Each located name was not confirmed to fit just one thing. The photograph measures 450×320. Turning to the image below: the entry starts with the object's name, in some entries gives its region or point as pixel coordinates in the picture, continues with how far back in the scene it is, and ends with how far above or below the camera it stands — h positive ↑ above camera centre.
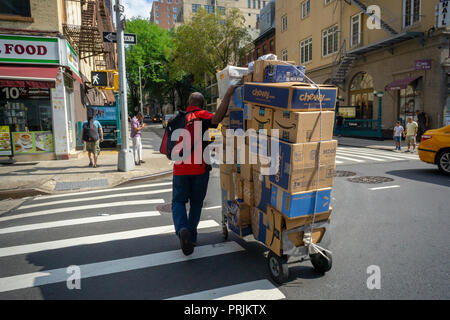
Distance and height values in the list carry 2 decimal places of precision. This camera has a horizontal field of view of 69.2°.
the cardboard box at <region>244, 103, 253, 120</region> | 3.91 +0.12
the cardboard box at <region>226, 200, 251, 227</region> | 4.09 -1.15
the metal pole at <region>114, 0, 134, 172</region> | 10.96 +0.70
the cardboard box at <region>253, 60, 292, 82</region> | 3.81 +0.65
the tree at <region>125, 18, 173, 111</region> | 53.19 +11.72
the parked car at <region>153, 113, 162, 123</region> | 67.00 +0.99
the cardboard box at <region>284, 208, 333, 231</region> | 3.45 -1.07
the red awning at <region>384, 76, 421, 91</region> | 20.17 +2.24
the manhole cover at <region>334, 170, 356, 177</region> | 9.78 -1.63
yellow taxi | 9.20 -0.85
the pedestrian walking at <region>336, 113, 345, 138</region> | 25.31 -0.29
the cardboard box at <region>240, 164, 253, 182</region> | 4.00 -0.62
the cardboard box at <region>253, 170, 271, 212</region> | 3.73 -0.80
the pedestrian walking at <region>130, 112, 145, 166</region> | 12.00 -0.40
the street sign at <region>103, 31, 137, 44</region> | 11.15 +3.01
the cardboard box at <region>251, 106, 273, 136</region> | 3.60 +0.04
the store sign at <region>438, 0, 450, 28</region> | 17.50 +5.58
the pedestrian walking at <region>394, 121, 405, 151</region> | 15.97 -0.68
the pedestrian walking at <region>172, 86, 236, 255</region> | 4.14 -0.74
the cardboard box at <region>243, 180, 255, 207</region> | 4.04 -0.88
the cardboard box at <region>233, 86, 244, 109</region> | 4.07 +0.32
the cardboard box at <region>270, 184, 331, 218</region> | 3.35 -0.85
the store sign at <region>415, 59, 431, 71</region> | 18.83 +3.10
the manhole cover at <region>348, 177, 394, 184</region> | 8.83 -1.65
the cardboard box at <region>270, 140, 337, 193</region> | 3.29 -0.46
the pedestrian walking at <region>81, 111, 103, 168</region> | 11.50 -0.38
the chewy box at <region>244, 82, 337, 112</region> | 3.25 +0.26
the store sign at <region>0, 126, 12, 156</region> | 13.13 -0.57
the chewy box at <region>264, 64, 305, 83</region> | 3.80 +0.57
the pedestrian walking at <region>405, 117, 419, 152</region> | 15.46 -0.63
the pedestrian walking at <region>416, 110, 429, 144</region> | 19.09 -0.14
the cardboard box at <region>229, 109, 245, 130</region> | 4.15 +0.04
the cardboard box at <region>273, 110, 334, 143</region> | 3.26 -0.04
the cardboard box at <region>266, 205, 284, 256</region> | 3.45 -1.18
